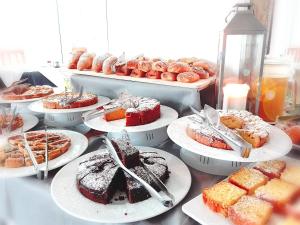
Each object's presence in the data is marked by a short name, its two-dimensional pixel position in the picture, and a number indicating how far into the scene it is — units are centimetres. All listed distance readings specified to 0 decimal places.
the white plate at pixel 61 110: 72
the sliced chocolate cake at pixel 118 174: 38
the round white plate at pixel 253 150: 42
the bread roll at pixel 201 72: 75
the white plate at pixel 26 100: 76
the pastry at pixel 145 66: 80
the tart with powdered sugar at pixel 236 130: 46
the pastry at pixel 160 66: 77
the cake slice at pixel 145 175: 38
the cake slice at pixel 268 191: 28
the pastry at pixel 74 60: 97
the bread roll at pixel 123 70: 84
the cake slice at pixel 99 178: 38
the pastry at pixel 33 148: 49
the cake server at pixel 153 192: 36
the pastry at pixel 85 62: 93
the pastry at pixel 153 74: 78
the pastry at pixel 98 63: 90
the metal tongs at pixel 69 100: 74
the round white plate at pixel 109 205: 35
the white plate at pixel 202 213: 32
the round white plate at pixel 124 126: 59
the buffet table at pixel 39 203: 36
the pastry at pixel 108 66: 87
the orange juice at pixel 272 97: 60
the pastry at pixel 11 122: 54
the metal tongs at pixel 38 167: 46
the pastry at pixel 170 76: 75
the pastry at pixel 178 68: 74
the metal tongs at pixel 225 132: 41
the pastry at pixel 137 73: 81
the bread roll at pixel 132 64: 83
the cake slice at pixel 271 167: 37
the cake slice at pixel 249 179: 36
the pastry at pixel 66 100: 74
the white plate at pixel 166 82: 70
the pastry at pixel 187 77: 72
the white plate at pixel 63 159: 47
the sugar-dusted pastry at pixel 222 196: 33
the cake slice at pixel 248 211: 28
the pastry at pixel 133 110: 62
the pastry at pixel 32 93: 79
